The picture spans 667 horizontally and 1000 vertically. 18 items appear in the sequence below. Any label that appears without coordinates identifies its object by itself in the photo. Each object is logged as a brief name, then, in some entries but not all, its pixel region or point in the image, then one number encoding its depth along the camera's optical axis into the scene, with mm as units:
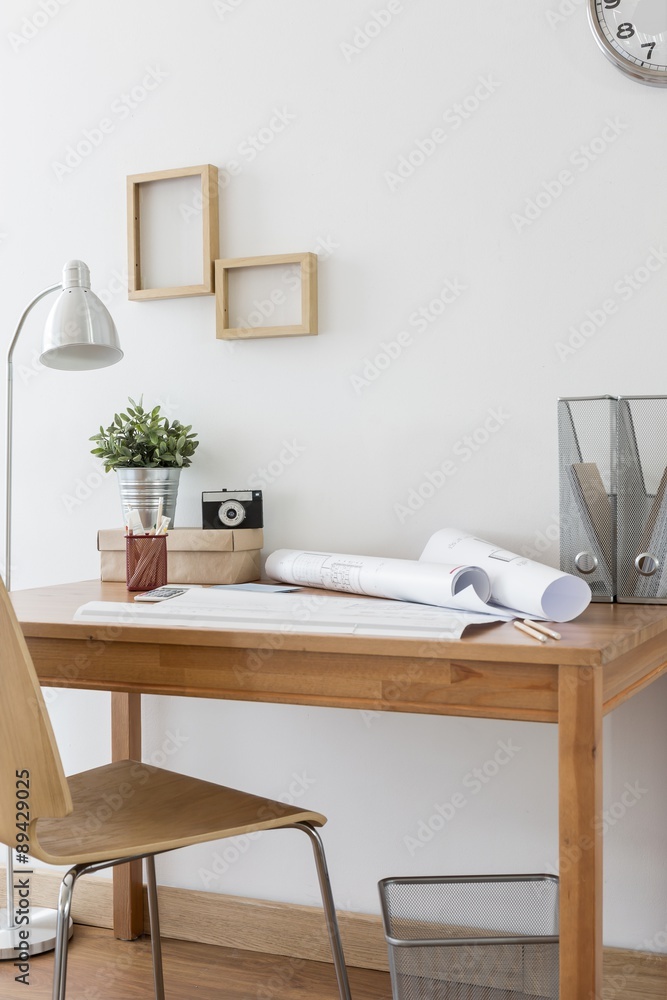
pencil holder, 1739
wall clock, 1690
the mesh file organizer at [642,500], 1552
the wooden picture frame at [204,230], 2018
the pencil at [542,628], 1207
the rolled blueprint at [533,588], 1344
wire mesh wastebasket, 1562
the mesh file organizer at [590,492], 1579
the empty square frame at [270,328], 1932
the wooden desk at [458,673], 1130
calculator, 1548
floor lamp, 1768
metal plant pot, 1930
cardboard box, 1800
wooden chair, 1127
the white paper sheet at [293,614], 1270
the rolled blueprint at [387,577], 1410
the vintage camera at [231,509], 1842
